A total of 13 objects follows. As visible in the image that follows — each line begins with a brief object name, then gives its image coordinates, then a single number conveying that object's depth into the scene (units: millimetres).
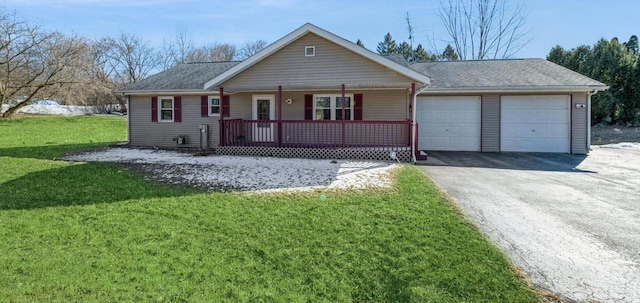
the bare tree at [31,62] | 23484
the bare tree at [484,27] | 27297
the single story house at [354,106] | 11188
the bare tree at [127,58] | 39875
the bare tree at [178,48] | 42469
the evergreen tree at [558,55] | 25062
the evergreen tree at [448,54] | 32466
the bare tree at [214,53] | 42719
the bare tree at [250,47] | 47281
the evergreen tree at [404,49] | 47781
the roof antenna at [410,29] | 27084
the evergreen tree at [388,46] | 50791
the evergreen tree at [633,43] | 27214
